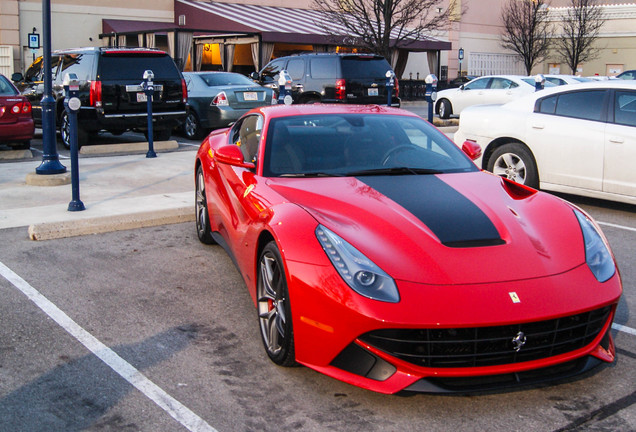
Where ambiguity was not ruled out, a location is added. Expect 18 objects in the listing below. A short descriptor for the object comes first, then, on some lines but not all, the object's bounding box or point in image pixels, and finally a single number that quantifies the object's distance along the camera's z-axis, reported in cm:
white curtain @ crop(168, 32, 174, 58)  2830
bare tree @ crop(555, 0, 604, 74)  4575
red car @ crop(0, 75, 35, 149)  1230
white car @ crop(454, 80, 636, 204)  810
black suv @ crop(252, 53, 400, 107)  1675
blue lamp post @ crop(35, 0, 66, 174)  1003
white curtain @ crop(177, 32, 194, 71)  2823
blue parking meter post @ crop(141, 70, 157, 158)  1217
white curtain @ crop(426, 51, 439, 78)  3878
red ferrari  350
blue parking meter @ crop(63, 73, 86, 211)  757
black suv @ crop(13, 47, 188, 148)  1312
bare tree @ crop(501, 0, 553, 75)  4625
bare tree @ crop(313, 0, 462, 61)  2555
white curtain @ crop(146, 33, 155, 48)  3023
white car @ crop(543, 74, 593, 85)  2477
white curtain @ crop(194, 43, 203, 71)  2929
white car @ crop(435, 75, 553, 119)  2252
